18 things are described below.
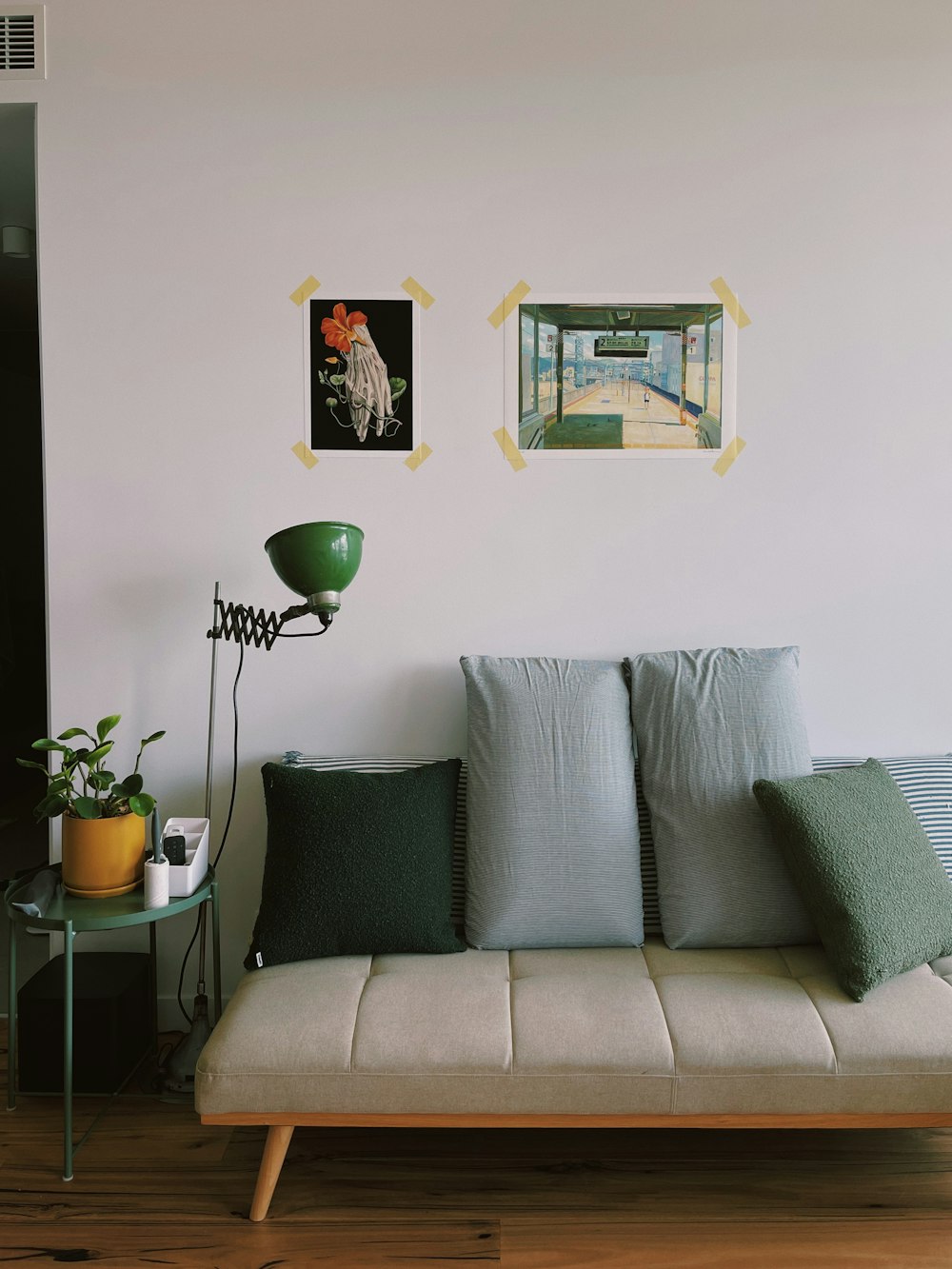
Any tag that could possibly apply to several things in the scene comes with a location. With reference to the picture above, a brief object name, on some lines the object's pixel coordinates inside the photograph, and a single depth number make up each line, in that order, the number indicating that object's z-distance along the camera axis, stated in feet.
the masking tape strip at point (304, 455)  8.32
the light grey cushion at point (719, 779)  7.18
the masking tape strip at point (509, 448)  8.33
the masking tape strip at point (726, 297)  8.29
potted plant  7.06
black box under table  7.32
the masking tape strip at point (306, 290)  8.22
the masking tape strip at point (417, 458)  8.35
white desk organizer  7.19
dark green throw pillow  6.89
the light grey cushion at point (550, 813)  7.22
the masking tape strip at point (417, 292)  8.24
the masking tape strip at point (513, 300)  8.24
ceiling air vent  8.07
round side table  6.59
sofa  5.90
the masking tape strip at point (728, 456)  8.40
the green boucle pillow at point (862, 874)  6.38
